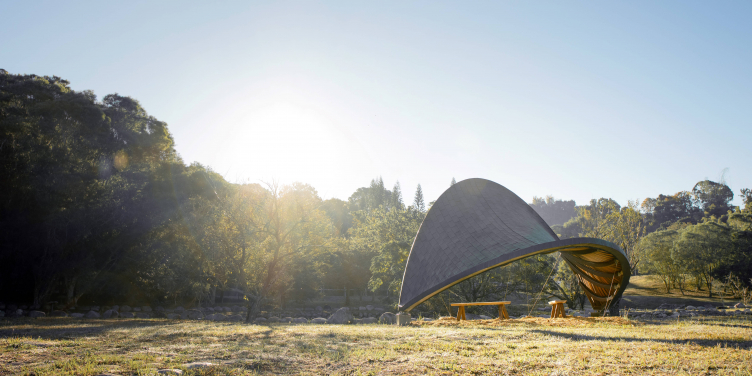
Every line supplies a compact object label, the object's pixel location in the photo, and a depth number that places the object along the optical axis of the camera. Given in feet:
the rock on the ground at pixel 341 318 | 45.94
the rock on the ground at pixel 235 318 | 52.46
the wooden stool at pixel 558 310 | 43.42
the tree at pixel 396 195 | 257.96
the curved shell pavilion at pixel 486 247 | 37.60
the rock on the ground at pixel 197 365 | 14.97
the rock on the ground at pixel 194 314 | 73.86
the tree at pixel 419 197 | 279.98
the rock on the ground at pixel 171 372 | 13.79
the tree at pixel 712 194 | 281.74
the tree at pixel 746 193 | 201.30
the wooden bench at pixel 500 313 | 43.50
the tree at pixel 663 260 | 122.01
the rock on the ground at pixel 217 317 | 55.59
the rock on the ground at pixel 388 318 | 40.90
